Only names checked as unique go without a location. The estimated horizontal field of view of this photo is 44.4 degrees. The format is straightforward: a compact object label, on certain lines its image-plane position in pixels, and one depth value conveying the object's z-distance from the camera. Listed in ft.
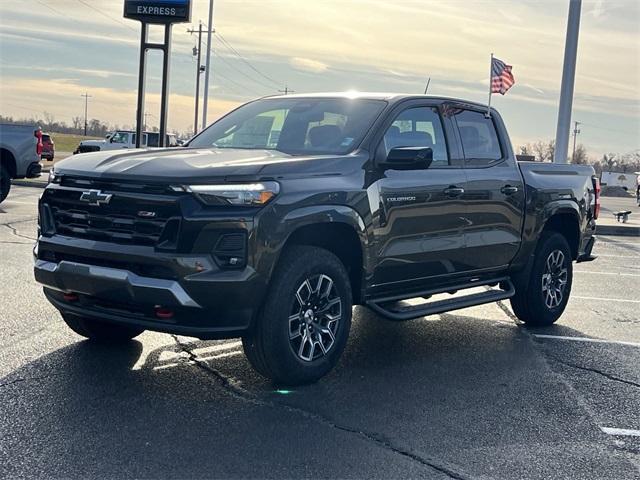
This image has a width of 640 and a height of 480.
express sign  55.01
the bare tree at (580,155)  292.28
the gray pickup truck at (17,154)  50.75
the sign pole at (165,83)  56.03
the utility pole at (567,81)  62.54
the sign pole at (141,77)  55.52
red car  107.79
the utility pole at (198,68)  165.03
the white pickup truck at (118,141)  102.79
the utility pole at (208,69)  153.69
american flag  49.11
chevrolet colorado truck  15.16
